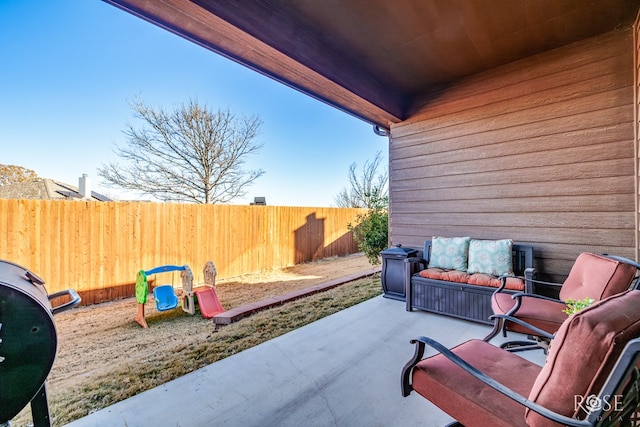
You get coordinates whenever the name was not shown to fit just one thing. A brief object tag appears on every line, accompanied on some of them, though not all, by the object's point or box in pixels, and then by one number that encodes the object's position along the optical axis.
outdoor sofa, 2.89
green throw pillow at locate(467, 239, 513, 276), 3.08
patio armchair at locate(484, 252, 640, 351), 1.89
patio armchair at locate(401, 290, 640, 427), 0.79
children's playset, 3.53
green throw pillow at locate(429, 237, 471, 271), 3.41
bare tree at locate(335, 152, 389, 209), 10.84
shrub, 5.27
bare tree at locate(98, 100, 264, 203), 7.71
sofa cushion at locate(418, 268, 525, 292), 2.81
